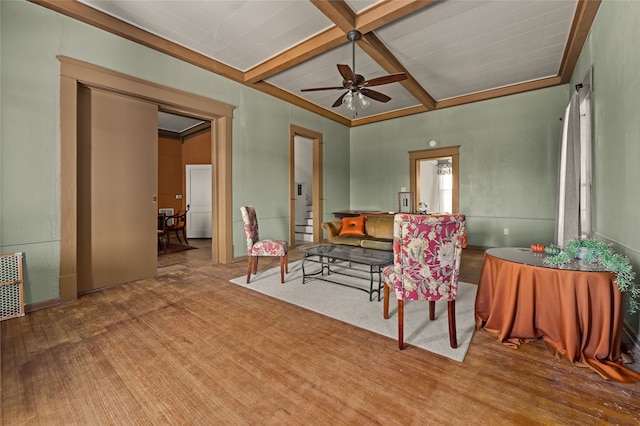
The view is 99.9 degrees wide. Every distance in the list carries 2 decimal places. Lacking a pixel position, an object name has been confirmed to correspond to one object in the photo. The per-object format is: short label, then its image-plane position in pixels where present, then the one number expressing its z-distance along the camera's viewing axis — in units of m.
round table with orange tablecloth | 1.73
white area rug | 2.10
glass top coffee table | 3.04
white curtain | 3.03
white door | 7.56
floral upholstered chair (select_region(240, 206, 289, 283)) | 3.63
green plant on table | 1.72
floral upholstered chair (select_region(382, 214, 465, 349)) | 1.92
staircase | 6.87
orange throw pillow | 4.61
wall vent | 2.46
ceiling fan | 3.25
